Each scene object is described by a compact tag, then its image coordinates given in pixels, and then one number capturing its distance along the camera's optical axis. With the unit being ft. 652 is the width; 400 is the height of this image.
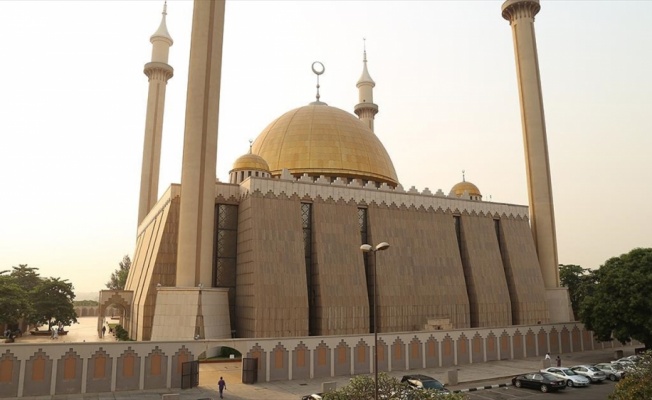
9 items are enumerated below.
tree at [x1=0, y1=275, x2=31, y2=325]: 132.16
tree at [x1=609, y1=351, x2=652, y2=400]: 45.78
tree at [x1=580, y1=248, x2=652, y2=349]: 103.45
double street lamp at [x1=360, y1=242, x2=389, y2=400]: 53.49
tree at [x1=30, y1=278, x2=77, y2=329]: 159.84
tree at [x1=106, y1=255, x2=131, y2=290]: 294.99
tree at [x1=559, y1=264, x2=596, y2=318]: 189.90
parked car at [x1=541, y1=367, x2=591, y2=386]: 80.02
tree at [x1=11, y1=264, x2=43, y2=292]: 203.62
